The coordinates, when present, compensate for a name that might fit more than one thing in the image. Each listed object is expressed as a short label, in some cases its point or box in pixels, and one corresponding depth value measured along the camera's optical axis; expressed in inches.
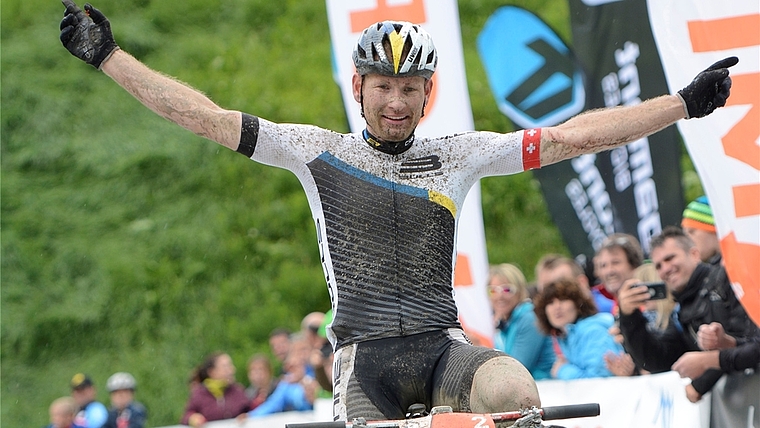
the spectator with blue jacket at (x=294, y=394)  927.7
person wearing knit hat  679.7
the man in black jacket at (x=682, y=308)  626.5
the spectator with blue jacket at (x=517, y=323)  738.8
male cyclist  413.1
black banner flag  765.9
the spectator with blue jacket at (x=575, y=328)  696.3
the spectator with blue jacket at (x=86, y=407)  994.1
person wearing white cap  978.7
